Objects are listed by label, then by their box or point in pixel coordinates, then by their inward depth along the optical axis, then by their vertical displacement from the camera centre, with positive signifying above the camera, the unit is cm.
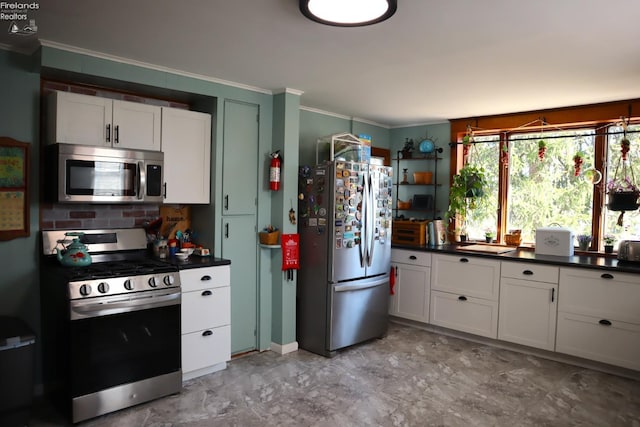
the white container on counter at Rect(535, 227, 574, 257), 412 -31
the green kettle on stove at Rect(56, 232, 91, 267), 290 -37
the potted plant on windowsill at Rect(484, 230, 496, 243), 491 -31
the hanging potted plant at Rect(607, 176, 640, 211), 388 +14
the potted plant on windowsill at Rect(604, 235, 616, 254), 413 -32
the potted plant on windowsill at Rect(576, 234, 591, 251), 425 -31
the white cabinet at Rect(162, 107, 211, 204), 344 +37
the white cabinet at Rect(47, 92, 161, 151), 290 +55
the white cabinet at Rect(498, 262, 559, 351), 386 -86
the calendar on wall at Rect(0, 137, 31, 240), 285 +7
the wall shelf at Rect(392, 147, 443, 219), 533 +29
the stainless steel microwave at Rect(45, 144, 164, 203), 284 +18
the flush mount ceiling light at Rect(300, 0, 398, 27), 202 +92
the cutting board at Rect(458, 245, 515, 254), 442 -43
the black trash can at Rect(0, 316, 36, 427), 247 -101
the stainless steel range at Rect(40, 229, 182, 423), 261 -83
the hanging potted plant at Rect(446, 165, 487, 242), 484 +19
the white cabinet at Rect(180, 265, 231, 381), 323 -89
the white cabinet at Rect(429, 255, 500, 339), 420 -86
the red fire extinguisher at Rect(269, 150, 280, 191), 386 +28
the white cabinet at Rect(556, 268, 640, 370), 348 -87
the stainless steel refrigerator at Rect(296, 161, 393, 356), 387 -44
